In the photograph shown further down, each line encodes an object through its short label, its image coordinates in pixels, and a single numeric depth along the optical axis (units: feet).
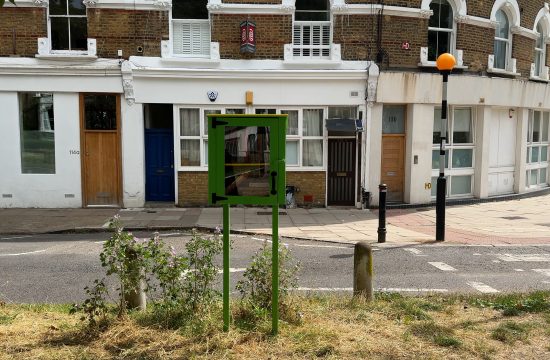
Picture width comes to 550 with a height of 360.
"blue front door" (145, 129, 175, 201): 48.75
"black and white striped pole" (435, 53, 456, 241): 32.65
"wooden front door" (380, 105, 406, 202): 49.83
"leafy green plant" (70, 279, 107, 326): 14.58
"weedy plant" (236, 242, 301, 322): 15.67
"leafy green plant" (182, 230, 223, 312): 15.15
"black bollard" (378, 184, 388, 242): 32.82
